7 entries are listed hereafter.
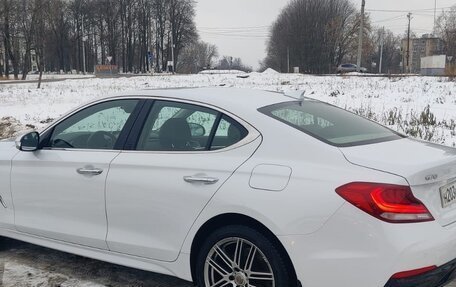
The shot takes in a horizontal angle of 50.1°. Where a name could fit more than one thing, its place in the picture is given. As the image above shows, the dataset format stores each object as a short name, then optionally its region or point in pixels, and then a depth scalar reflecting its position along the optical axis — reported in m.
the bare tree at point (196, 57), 102.02
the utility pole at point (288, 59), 84.44
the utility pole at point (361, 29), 41.81
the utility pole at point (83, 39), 80.91
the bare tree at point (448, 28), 69.44
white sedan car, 2.72
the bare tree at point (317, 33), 82.56
